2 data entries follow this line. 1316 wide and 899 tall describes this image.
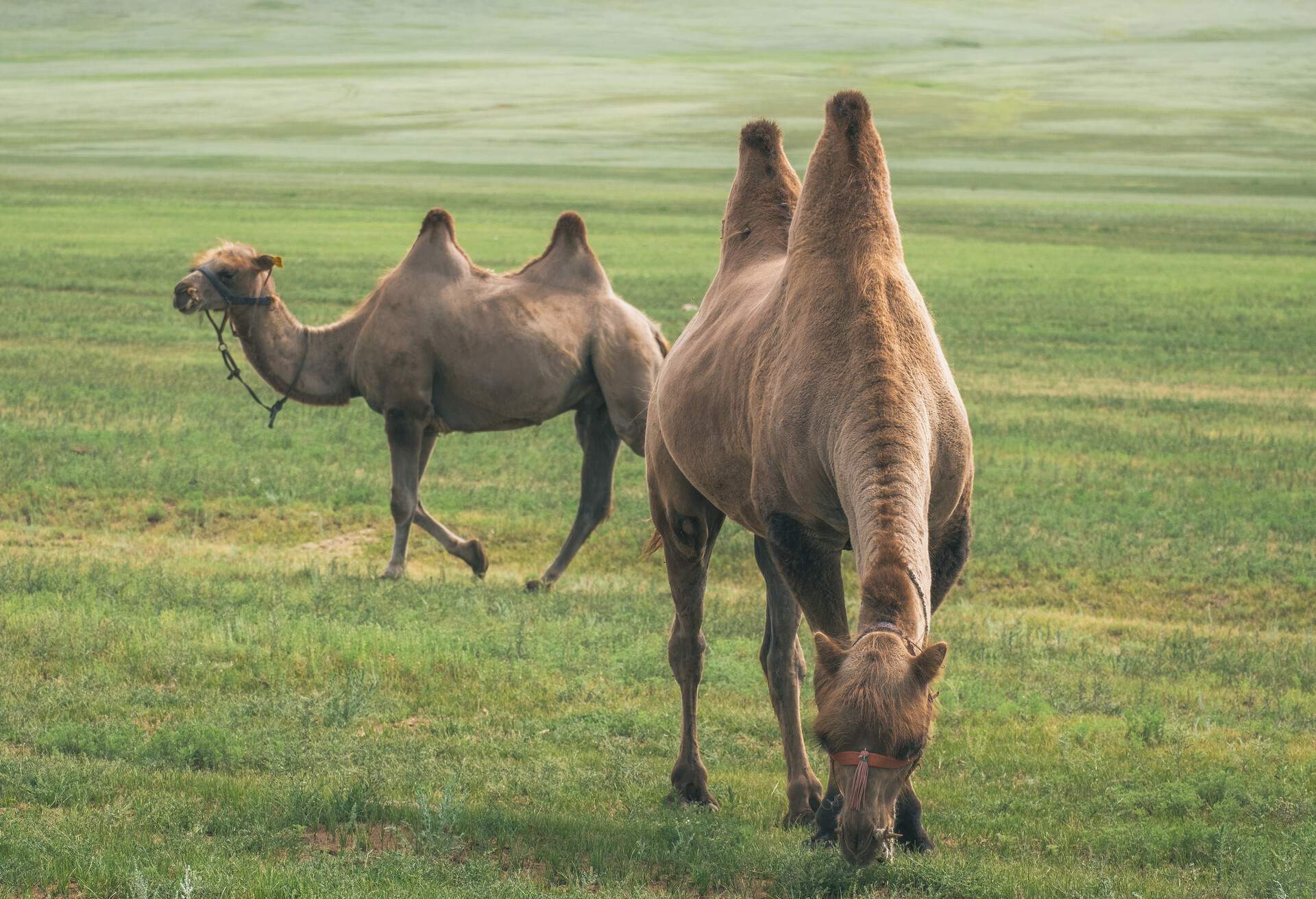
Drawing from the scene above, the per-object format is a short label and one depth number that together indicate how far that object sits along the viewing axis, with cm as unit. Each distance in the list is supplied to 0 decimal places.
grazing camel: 950
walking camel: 2533
